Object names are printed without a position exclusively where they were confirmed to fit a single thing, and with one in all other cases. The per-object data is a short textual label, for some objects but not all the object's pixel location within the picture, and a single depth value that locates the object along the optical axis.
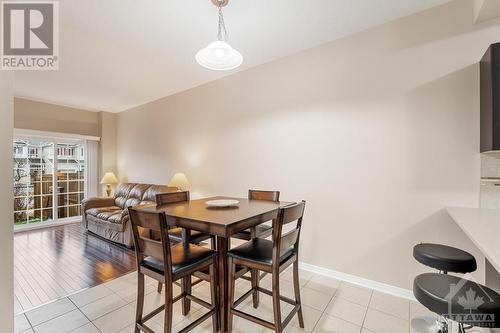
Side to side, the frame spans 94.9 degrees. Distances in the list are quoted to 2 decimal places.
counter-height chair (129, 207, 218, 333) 1.46
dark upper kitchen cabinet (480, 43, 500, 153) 1.70
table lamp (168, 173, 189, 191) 4.00
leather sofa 3.73
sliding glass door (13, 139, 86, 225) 4.86
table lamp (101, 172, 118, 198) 5.43
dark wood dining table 1.48
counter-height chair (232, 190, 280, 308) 2.07
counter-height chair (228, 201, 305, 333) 1.56
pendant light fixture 1.90
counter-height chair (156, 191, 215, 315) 1.98
